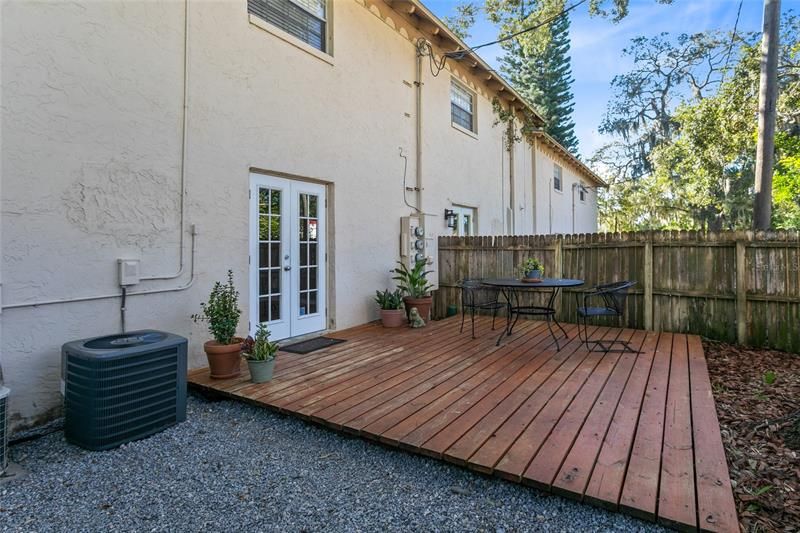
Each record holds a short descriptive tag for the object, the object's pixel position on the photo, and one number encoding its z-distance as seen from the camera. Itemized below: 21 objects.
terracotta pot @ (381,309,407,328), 6.13
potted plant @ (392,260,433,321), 6.38
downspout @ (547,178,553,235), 13.46
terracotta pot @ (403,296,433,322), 6.36
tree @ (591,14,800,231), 9.78
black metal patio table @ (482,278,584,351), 4.82
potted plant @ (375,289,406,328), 6.14
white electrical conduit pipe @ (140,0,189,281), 3.95
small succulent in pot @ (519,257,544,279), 5.23
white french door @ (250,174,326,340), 4.77
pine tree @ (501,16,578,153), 22.59
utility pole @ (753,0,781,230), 5.49
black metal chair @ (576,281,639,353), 4.60
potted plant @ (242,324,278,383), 3.59
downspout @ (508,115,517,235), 10.77
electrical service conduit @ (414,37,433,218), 7.29
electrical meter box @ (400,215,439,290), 6.89
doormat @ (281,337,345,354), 4.75
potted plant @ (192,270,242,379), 3.67
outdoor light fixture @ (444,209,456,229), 8.09
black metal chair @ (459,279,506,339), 5.30
